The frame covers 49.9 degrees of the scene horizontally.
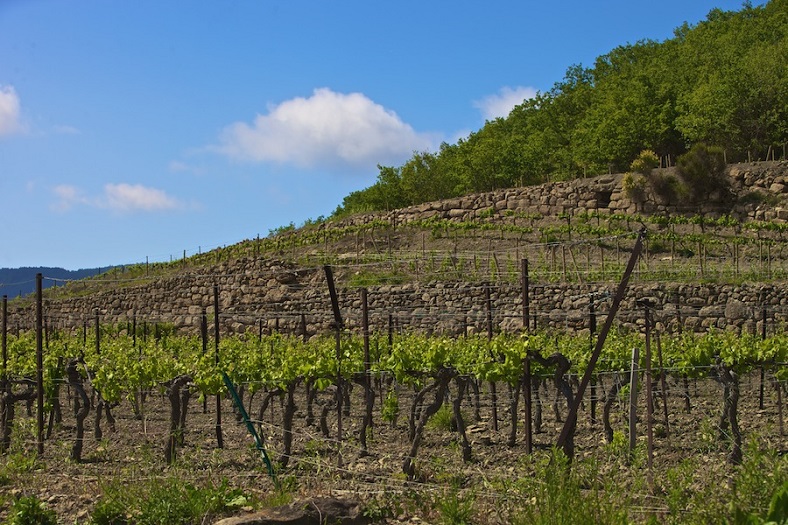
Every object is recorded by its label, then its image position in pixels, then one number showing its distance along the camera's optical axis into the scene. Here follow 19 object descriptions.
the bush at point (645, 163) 30.81
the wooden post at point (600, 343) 7.04
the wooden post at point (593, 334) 10.99
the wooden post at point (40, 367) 10.12
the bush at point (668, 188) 29.88
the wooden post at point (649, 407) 7.58
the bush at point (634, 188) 30.25
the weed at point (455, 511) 6.26
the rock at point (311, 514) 6.29
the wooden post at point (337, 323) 8.96
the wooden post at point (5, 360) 11.74
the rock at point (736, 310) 18.88
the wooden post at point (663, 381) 10.24
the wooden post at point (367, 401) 9.91
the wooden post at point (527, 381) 8.34
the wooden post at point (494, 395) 11.38
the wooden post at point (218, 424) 10.34
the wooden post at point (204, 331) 11.41
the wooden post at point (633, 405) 8.61
